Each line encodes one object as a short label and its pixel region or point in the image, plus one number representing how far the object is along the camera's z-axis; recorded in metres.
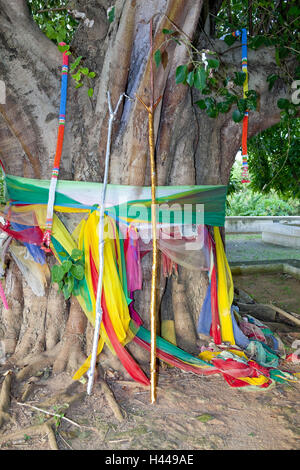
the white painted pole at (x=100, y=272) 2.45
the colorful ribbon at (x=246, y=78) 3.13
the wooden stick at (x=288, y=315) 3.95
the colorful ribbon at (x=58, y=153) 2.77
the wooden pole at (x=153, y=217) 2.43
